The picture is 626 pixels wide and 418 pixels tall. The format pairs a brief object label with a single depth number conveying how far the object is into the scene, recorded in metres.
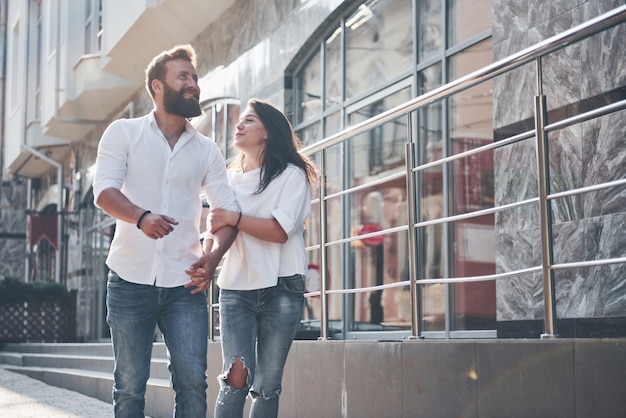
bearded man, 4.23
